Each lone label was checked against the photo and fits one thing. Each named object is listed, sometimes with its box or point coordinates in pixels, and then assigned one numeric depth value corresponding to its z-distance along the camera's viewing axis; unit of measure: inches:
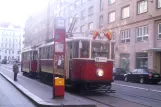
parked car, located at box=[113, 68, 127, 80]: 1003.8
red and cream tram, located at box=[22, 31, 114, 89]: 461.7
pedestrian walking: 710.1
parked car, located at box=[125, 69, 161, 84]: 836.2
